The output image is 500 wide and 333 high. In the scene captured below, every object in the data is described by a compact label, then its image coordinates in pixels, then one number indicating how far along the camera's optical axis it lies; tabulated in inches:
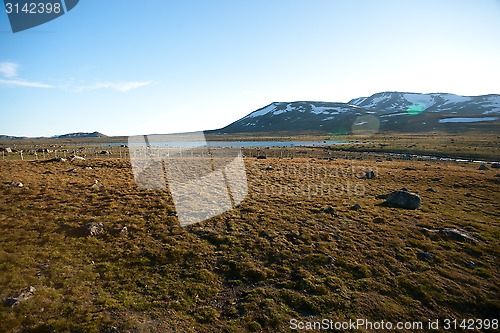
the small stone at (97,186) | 1225.6
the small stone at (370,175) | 1842.3
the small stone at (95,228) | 842.8
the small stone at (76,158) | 1891.0
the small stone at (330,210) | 1083.3
